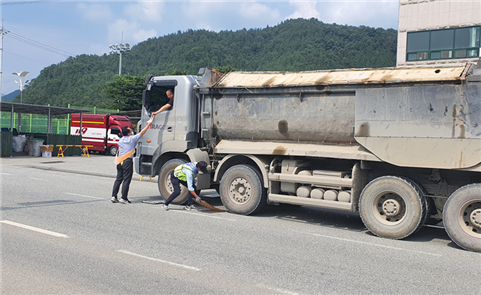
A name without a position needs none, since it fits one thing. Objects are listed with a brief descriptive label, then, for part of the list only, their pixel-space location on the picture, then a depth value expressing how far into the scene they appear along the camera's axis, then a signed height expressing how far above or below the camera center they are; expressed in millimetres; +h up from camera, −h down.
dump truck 7211 +111
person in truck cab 10850 +955
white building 23281 +6686
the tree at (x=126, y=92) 53438 +5711
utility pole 28820 +6793
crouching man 9656 -842
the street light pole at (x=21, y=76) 30875 +4125
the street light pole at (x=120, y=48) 55281 +11488
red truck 29484 +397
